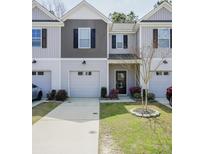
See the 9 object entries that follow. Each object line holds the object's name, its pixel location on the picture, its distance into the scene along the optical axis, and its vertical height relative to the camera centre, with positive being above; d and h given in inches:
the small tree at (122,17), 982.3 +429.0
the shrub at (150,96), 407.0 -55.5
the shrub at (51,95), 419.7 -54.5
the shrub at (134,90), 428.7 -40.2
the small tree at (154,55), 439.6 +63.3
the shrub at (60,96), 411.5 -56.2
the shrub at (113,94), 426.7 -52.3
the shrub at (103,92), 433.3 -46.7
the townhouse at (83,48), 436.5 +91.1
